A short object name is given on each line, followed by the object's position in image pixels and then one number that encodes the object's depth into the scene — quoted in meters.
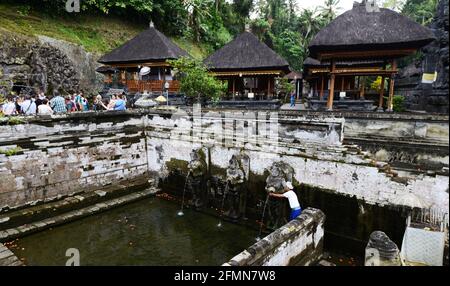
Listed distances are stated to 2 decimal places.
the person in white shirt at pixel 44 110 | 8.84
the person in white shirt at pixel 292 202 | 6.33
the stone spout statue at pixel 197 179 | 8.53
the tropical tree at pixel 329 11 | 41.00
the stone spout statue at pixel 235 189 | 7.73
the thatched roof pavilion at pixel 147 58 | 18.19
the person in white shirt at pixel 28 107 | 9.61
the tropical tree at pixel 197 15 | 29.21
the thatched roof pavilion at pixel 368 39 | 10.94
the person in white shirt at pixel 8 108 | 9.05
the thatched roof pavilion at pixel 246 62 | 17.07
